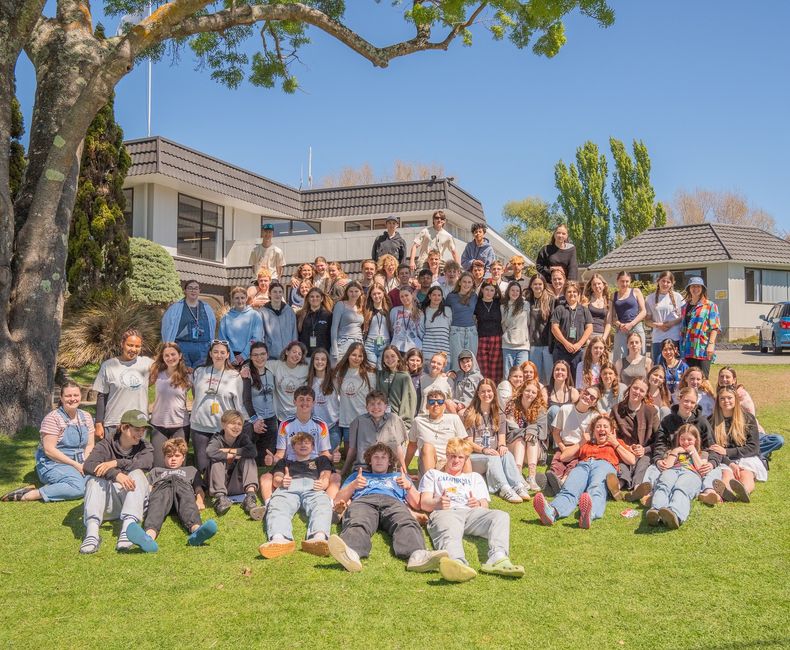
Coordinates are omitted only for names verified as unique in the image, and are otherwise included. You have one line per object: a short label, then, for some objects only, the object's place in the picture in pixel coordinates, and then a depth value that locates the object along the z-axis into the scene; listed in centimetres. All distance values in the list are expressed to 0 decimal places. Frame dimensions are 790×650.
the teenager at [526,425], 762
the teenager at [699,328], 902
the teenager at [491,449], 724
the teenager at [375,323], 895
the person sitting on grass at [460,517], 517
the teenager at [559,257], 983
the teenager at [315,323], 902
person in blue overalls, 704
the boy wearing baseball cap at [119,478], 604
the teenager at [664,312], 935
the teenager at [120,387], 738
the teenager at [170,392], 746
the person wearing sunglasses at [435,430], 724
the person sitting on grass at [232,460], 701
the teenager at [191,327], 865
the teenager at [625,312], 933
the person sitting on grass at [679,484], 615
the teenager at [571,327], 891
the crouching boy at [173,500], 580
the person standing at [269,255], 1140
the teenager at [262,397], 805
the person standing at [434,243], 1124
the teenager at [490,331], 920
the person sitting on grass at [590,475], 630
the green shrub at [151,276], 1716
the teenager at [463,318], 910
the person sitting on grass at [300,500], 567
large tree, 878
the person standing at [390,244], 1099
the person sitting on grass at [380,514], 531
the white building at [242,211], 2052
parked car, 2191
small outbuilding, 2862
